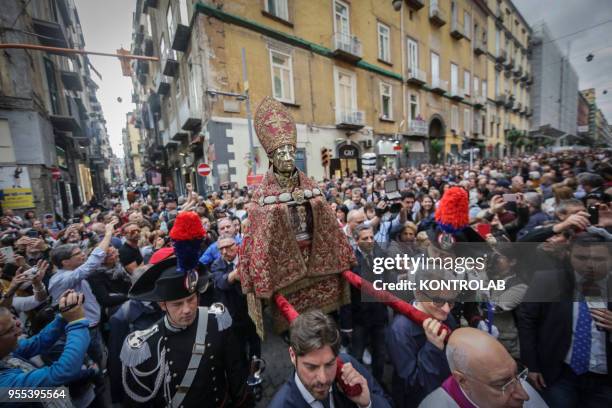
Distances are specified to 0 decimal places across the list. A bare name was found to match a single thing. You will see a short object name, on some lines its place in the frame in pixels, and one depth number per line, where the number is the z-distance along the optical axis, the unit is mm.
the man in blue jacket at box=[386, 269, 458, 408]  1594
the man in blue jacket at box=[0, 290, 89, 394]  1449
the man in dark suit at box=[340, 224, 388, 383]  2986
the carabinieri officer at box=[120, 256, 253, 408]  1622
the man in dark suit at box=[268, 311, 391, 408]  1279
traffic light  11691
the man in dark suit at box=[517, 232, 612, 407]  1795
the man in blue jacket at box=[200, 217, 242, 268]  3334
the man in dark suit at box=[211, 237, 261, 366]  2805
